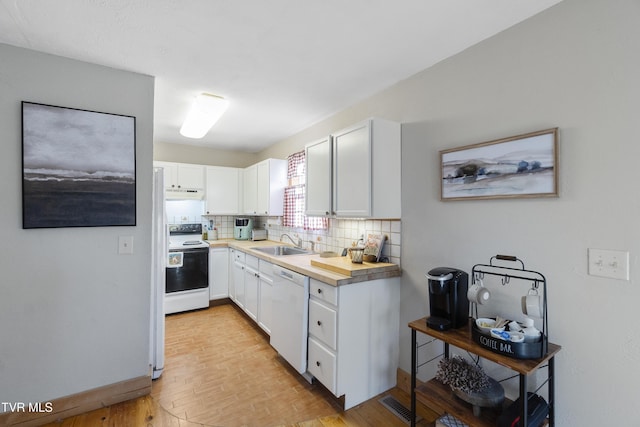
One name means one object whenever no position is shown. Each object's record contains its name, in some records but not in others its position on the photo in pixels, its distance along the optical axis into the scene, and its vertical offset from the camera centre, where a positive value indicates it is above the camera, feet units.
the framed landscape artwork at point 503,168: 4.72 +0.87
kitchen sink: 11.68 -1.53
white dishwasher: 7.40 -2.87
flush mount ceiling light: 8.54 +3.24
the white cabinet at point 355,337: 6.48 -2.98
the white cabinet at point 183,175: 13.23 +1.87
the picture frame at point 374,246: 7.66 -0.91
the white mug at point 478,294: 4.77 -1.36
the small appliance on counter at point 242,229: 14.87 -0.79
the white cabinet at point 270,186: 12.62 +1.27
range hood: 13.37 +0.98
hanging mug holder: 4.14 -1.66
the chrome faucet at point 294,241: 12.01 -1.19
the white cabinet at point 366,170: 6.98 +1.16
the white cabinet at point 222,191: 14.30 +1.21
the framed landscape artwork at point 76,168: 6.05 +1.05
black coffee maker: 5.34 -1.61
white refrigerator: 7.70 -1.77
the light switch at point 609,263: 4.00 -0.72
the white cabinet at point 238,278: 11.96 -2.81
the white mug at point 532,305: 4.22 -1.37
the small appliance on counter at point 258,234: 14.42 -1.04
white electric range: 12.07 -2.86
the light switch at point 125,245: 6.86 -0.76
